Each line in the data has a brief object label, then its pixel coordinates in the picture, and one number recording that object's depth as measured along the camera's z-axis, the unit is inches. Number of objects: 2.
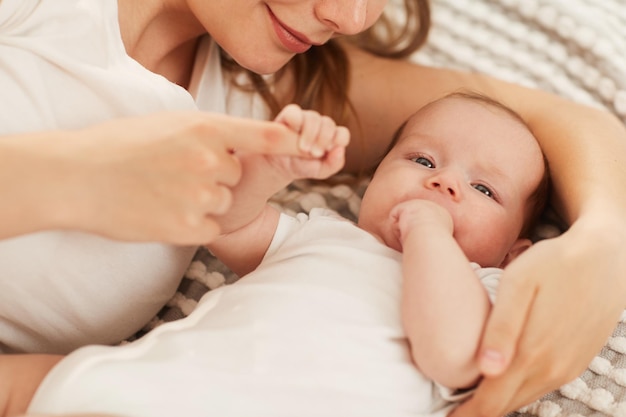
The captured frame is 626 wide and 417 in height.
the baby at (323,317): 32.9
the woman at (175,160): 30.4
